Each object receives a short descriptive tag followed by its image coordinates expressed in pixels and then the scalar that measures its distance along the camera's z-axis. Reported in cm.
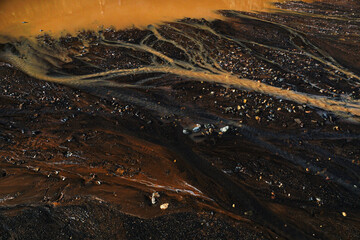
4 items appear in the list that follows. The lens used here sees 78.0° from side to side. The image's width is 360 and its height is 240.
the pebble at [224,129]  558
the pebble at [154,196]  416
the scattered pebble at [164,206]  407
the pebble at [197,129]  564
